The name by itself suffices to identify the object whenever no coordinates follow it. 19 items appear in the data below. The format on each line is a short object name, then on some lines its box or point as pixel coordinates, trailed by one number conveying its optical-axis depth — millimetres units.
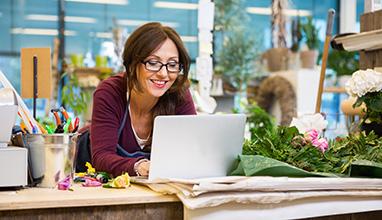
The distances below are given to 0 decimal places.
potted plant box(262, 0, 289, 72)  6586
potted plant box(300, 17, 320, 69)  6551
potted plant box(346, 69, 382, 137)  2059
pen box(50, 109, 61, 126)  1474
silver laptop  1364
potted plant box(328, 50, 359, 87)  6484
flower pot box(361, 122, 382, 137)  2059
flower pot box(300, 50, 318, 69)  6555
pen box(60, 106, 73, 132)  1454
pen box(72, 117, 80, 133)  1466
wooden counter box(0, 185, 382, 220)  1198
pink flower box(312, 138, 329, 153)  1647
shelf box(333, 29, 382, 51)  2264
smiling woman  1878
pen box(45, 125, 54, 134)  1437
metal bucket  1366
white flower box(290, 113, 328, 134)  2104
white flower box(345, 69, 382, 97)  2053
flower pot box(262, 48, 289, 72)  6672
